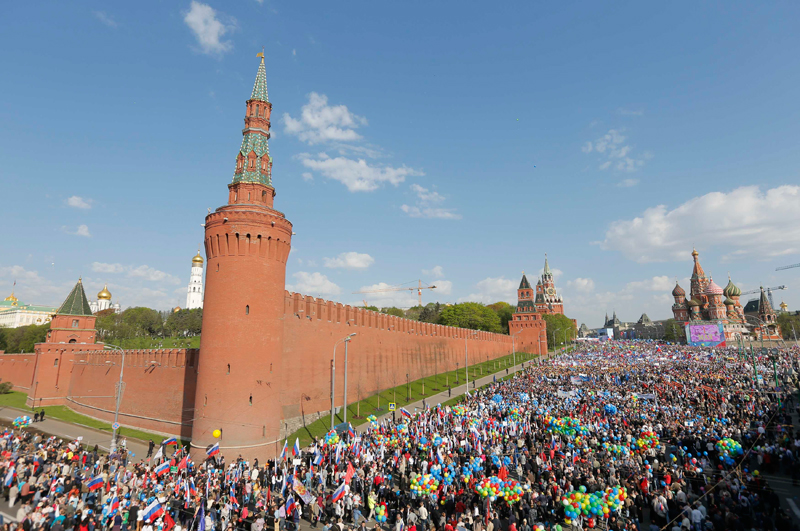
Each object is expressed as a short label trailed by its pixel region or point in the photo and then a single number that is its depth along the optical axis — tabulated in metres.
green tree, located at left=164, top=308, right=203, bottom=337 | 102.62
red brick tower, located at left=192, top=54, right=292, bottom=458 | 26.44
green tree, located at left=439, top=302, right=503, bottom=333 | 98.81
